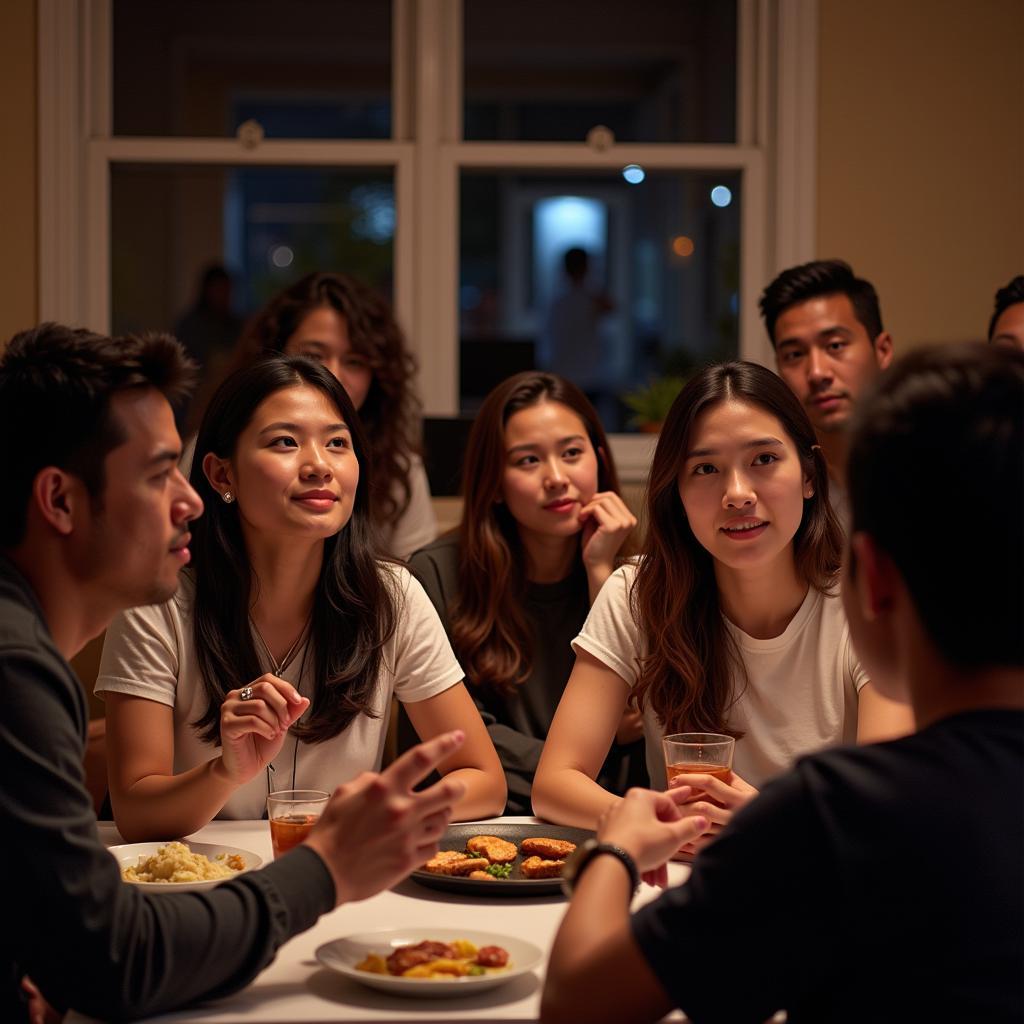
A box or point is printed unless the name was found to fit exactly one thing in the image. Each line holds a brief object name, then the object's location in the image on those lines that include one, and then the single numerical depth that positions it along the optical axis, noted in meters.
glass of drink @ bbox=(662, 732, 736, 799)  1.98
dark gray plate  1.77
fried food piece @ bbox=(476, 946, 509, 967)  1.49
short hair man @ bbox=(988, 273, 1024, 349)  3.47
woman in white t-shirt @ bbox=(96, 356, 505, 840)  2.39
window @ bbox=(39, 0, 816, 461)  4.66
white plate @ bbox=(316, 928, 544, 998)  1.42
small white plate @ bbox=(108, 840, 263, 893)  1.88
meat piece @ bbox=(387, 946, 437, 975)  1.47
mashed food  1.76
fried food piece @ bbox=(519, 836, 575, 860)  1.91
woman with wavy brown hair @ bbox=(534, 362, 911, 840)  2.44
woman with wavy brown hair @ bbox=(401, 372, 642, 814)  3.11
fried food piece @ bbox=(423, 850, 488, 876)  1.85
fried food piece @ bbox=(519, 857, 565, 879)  1.83
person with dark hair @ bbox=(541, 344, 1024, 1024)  1.08
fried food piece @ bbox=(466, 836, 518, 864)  1.91
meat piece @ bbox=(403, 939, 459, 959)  1.51
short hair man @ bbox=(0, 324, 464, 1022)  1.32
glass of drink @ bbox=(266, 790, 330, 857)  1.80
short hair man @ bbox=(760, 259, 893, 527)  3.62
